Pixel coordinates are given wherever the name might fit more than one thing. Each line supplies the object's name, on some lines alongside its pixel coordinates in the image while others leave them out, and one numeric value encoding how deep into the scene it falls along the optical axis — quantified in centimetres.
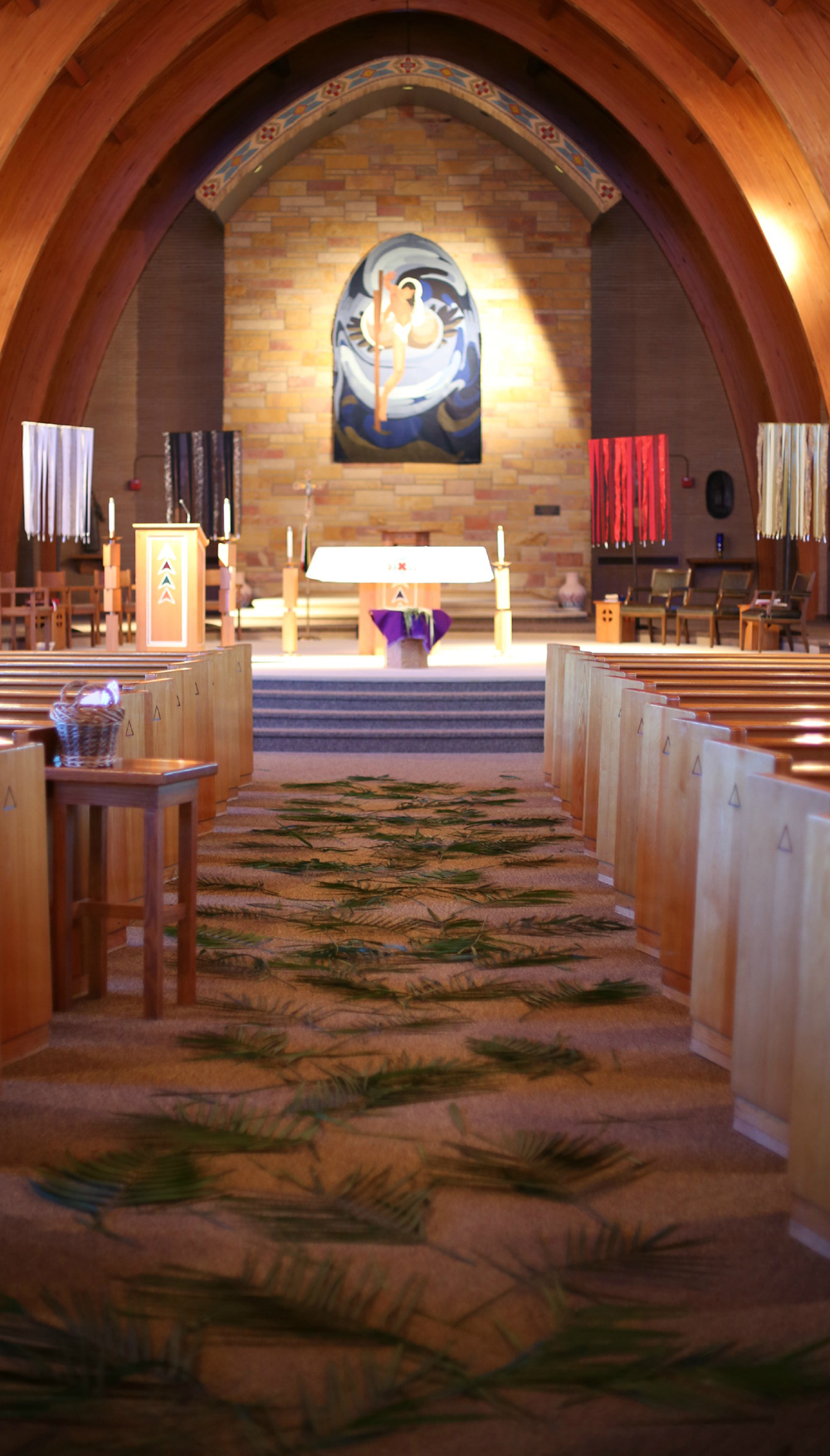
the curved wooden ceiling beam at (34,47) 946
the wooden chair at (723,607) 1179
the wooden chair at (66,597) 1117
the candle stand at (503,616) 1043
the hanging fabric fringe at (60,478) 1055
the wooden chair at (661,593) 1216
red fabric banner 1372
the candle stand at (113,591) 956
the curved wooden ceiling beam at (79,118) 1095
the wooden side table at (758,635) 1080
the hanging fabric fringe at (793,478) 1070
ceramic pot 1488
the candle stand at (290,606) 1045
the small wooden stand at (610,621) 1233
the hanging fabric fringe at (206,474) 1399
